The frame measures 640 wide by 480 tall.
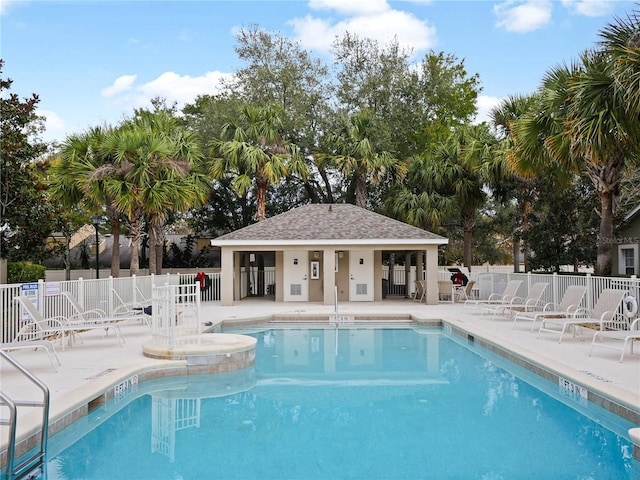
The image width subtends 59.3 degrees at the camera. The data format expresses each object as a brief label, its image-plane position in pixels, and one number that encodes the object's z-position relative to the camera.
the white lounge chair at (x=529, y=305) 14.94
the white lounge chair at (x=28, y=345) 7.90
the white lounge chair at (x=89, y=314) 11.66
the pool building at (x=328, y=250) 20.97
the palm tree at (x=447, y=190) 26.50
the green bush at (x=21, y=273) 20.70
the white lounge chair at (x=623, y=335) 9.01
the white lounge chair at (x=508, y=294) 16.44
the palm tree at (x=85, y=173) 19.16
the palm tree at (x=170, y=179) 19.89
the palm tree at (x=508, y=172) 23.11
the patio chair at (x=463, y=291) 20.84
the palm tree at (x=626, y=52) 10.32
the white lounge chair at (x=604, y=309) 10.77
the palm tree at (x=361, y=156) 28.44
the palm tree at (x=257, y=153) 25.97
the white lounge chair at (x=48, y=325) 9.88
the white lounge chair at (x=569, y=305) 12.80
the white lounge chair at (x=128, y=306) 14.20
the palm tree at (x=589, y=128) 11.61
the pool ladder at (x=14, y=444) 4.80
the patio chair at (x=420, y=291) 21.73
